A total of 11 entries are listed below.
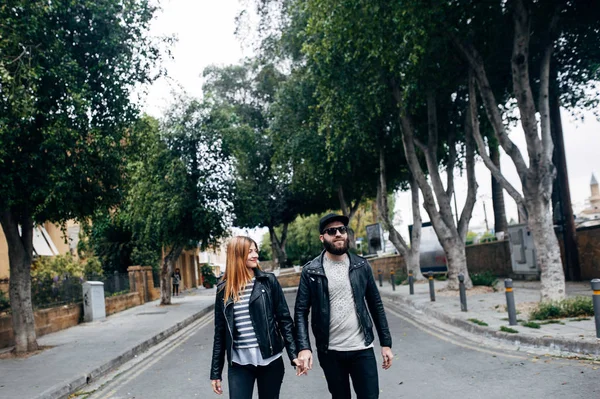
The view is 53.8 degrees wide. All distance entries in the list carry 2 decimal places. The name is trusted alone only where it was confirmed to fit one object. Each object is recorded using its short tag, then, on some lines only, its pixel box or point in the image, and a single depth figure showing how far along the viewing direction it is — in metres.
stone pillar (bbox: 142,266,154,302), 30.11
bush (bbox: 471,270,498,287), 19.88
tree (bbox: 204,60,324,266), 34.94
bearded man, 4.10
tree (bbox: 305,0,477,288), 14.06
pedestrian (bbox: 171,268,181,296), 37.43
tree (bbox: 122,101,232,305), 23.44
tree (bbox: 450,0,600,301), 12.03
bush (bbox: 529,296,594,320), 10.73
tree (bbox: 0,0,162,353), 10.32
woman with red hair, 4.02
